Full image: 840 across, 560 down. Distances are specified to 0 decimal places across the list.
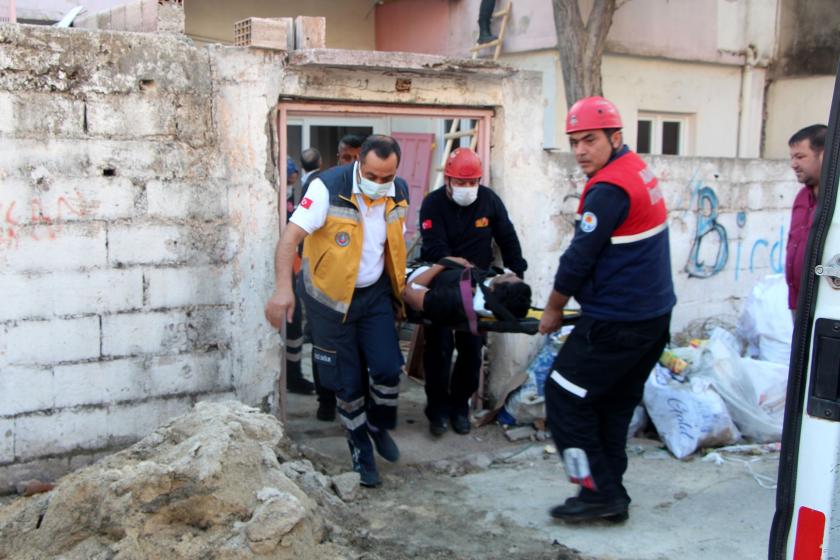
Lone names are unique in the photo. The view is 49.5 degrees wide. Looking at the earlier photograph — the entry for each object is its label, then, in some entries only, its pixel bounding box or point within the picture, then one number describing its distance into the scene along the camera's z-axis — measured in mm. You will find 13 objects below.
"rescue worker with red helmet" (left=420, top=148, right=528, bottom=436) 5730
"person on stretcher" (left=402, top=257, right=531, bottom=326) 4969
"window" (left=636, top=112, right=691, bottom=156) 12086
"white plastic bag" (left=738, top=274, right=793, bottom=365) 6977
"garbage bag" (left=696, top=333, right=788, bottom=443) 5906
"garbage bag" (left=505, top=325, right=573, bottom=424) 5918
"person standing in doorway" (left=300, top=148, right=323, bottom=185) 7998
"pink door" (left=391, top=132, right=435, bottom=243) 11422
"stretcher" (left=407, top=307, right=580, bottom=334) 4807
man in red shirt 4730
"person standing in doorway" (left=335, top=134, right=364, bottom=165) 6711
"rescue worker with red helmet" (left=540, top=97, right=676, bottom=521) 4145
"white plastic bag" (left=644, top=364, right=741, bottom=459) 5629
